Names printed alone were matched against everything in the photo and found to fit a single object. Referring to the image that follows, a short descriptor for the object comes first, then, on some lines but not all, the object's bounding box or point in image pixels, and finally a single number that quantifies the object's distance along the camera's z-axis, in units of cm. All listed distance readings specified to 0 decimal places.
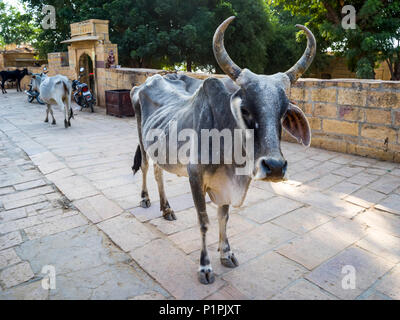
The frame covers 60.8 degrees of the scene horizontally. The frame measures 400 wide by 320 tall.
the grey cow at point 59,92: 827
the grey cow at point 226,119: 183
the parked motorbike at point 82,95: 1082
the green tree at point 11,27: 3008
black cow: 1836
